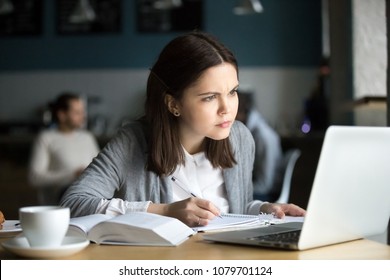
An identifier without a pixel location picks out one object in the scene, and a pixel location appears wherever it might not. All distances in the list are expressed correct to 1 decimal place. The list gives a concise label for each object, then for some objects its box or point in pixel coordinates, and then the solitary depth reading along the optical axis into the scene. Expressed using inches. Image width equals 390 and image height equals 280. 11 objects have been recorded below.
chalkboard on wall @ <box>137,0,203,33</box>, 323.7
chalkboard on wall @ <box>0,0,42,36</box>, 323.3
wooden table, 57.3
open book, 61.0
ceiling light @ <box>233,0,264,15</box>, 234.6
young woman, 82.7
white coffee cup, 56.5
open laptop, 57.8
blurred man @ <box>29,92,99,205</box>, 201.8
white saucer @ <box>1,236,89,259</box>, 55.7
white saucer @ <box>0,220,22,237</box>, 68.9
